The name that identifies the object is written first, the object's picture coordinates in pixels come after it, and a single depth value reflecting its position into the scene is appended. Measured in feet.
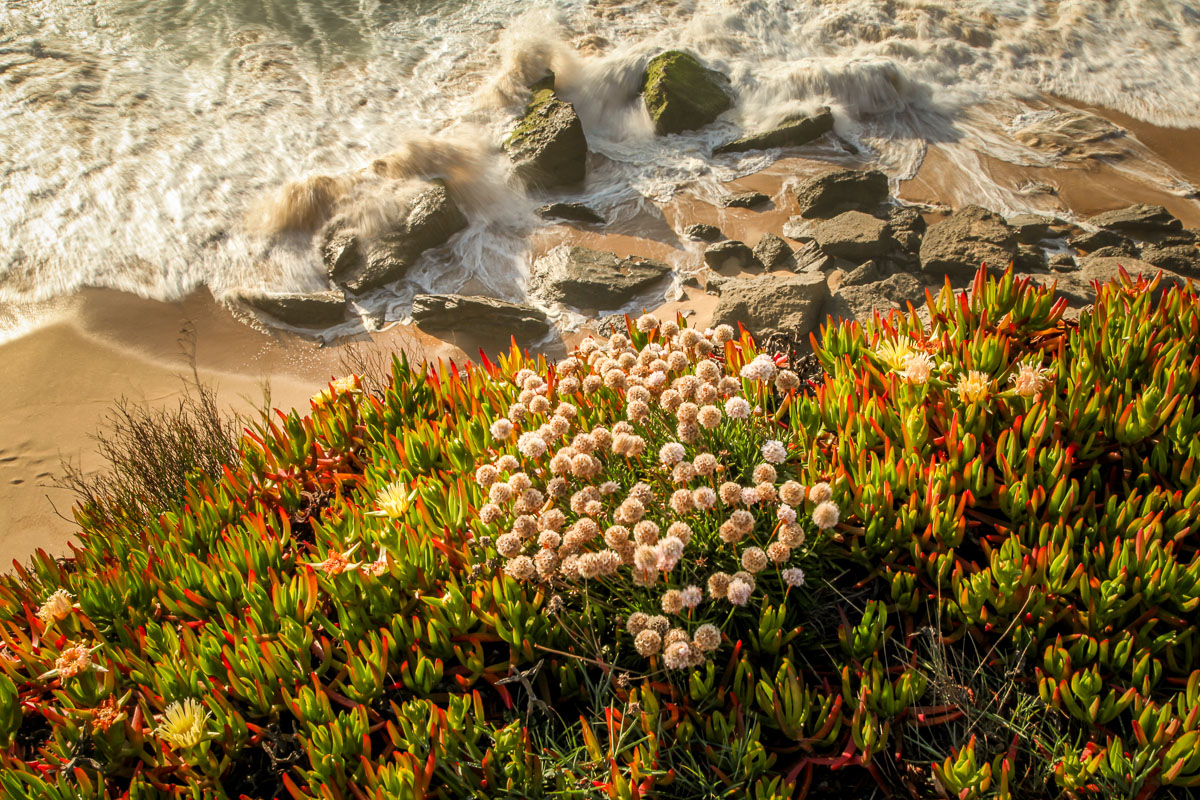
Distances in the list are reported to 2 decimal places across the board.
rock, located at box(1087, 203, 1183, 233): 27.22
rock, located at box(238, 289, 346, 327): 26.53
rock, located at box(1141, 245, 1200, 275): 25.21
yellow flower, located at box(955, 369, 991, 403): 8.52
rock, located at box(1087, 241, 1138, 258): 25.81
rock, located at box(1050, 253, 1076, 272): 25.49
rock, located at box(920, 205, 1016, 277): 24.30
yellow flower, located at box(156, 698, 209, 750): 6.59
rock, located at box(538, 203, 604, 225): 31.45
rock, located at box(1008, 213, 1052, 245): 27.25
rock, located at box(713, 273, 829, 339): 21.67
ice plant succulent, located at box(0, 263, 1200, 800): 6.48
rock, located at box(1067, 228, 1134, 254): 26.76
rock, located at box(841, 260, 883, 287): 24.64
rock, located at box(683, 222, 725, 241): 29.27
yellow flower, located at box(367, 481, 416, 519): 8.25
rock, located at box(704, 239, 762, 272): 27.50
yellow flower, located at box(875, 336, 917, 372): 9.31
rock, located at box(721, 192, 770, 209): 31.04
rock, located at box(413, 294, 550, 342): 25.17
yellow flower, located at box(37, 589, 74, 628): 8.18
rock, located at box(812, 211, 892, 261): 25.73
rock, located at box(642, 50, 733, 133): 36.60
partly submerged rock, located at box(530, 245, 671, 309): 26.76
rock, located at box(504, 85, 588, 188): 33.40
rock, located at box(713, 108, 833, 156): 34.76
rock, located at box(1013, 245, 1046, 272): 25.22
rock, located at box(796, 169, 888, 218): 29.58
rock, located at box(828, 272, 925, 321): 22.41
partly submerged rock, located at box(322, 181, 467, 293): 28.50
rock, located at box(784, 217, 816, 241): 28.07
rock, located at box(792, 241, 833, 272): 26.03
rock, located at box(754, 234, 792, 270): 27.02
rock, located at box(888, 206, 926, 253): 26.43
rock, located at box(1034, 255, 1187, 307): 22.49
